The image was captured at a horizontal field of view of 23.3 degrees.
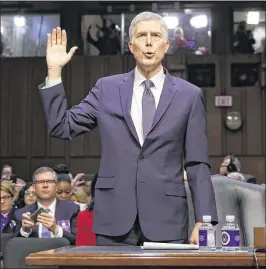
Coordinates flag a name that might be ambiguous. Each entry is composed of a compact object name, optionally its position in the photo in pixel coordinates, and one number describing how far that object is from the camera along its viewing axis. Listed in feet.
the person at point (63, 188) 22.58
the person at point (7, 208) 19.24
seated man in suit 17.12
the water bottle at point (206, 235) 7.02
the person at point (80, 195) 24.98
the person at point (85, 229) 13.48
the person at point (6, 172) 33.58
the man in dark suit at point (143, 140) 7.59
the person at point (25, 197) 22.48
